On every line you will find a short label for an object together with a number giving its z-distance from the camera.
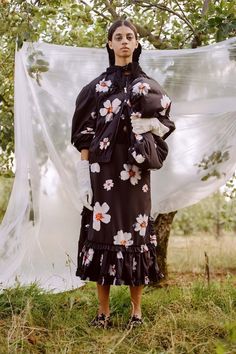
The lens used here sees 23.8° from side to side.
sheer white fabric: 3.38
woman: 2.70
